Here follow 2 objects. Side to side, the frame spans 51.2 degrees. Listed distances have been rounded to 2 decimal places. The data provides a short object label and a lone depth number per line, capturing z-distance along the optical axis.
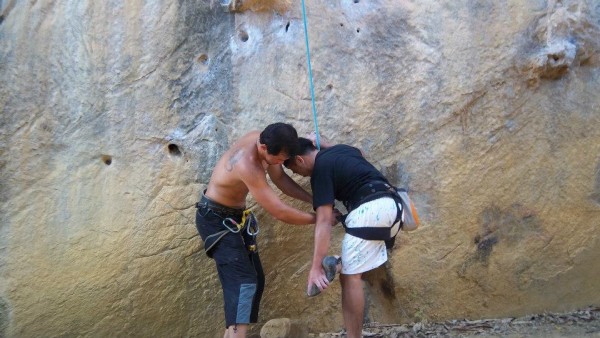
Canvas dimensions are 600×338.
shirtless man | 3.29
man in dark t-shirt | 3.30
